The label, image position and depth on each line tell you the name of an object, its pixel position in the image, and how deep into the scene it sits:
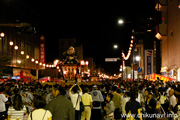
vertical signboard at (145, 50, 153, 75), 40.40
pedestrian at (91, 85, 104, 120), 10.82
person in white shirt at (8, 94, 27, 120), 6.25
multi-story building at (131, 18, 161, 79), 41.78
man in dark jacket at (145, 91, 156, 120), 9.02
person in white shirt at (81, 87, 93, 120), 9.82
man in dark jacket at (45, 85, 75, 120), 6.01
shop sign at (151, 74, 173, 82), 27.83
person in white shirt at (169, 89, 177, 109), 9.16
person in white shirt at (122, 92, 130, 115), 9.50
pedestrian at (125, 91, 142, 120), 6.83
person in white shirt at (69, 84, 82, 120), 9.20
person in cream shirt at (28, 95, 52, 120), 5.18
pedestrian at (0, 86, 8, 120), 9.58
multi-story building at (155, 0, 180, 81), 36.03
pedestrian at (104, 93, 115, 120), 8.72
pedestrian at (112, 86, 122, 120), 9.52
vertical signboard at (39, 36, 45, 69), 48.81
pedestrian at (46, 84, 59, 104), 6.78
